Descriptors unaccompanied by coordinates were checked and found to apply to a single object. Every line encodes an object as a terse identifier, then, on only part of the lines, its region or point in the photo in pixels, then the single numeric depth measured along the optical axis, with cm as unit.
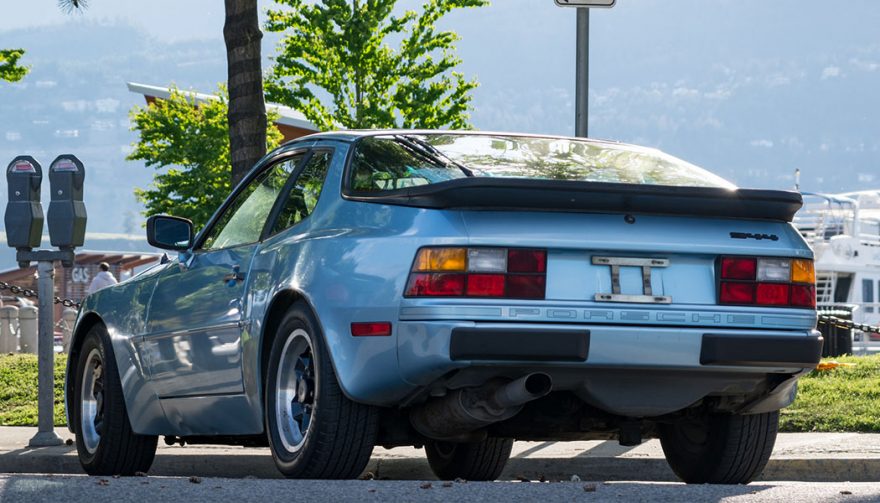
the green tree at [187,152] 4362
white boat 5366
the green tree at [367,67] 3747
